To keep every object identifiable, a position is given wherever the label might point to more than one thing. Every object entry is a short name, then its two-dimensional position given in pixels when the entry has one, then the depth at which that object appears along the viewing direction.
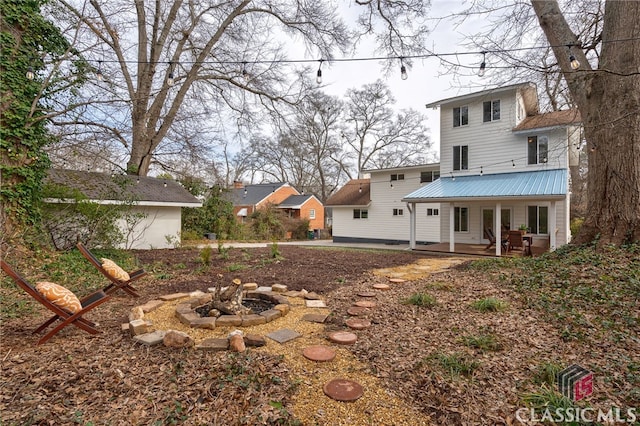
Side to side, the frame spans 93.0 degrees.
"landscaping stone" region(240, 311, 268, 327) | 3.47
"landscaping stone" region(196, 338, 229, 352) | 2.74
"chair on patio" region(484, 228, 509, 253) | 10.68
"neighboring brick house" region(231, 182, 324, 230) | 27.53
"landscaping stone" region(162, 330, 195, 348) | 2.79
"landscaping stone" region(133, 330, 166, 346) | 2.83
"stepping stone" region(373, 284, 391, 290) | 5.25
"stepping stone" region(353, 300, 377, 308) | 4.19
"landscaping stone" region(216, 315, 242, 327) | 3.43
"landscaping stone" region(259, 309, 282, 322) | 3.60
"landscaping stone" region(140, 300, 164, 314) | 3.93
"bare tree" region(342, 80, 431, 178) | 24.17
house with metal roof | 10.87
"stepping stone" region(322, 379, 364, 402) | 2.16
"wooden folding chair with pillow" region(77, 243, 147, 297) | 3.99
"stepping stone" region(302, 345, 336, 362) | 2.70
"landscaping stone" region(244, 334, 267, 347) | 2.88
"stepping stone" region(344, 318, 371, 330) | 3.43
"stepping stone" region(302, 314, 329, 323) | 3.68
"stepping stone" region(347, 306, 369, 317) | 3.90
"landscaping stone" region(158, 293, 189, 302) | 4.47
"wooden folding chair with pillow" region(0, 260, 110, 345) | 2.82
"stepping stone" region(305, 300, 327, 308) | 4.25
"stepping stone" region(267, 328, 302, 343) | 3.07
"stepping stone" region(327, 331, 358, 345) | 3.04
